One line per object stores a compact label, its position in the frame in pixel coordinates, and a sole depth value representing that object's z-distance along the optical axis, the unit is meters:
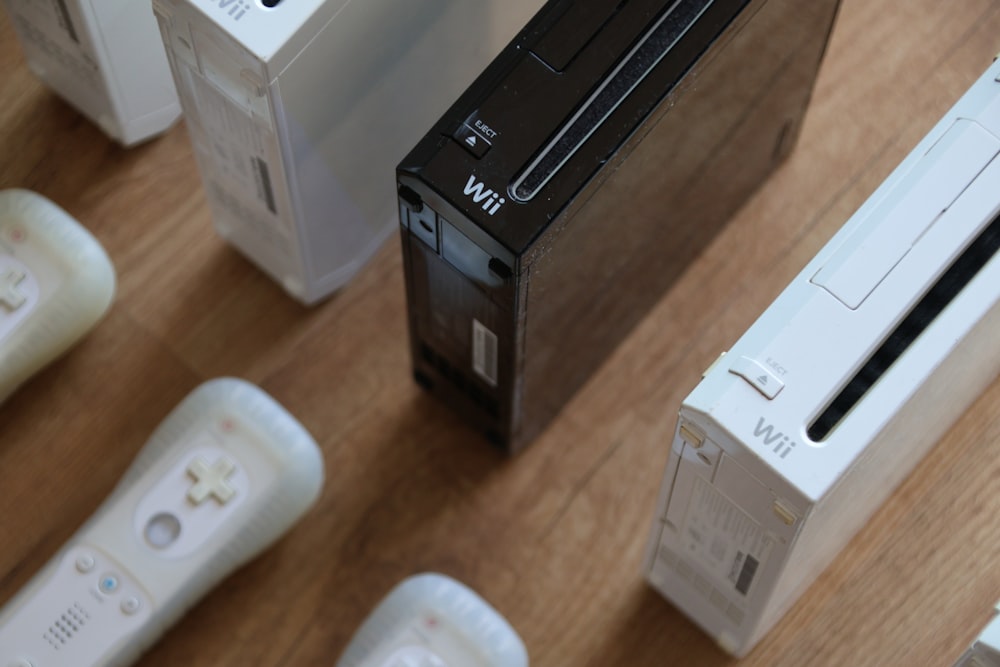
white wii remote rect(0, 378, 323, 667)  0.82
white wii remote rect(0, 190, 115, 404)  0.86
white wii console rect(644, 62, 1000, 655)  0.72
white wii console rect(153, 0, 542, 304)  0.78
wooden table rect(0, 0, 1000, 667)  0.86
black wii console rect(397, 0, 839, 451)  0.77
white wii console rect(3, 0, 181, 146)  0.86
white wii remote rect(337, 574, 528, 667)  0.82
